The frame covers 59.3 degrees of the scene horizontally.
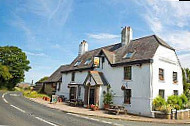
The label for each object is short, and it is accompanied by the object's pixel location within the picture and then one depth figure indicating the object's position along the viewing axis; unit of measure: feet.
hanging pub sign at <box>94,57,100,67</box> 78.74
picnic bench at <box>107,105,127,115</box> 55.06
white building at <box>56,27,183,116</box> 57.67
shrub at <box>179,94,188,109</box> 61.20
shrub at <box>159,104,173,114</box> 50.31
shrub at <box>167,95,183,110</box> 56.05
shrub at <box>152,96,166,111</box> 53.57
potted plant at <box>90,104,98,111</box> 61.26
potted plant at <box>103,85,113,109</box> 66.33
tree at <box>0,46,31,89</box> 168.86
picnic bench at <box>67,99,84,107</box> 75.18
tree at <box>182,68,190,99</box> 75.82
